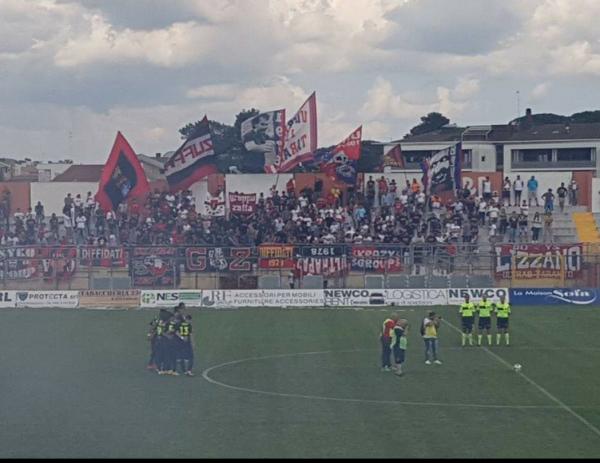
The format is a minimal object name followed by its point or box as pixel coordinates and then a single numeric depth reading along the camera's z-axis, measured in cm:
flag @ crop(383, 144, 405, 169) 7125
